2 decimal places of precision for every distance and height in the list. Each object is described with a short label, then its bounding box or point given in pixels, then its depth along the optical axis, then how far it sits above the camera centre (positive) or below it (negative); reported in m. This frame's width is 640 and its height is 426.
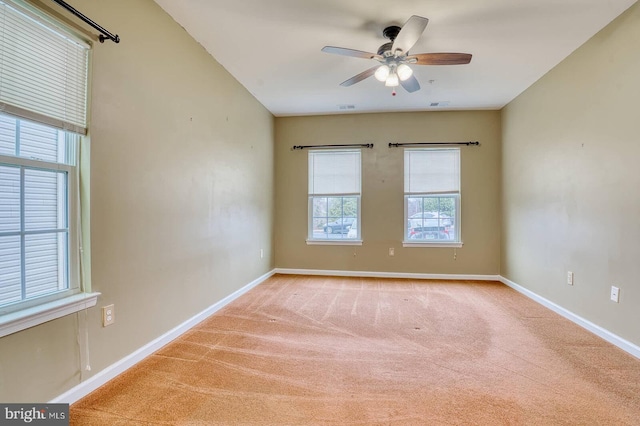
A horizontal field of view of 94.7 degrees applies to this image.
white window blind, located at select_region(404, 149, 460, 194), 4.85 +0.70
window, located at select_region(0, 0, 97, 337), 1.46 +0.26
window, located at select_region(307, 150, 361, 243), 5.07 +0.30
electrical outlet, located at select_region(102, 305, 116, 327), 1.92 -0.68
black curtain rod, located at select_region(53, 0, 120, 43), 1.58 +1.11
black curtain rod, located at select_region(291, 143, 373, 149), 4.99 +1.16
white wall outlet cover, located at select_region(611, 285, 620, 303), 2.49 -0.69
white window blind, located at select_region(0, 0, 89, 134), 1.45 +0.77
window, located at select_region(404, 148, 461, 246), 4.85 +0.29
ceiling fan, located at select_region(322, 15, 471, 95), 2.30 +1.34
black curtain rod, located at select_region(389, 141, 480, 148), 4.77 +1.15
